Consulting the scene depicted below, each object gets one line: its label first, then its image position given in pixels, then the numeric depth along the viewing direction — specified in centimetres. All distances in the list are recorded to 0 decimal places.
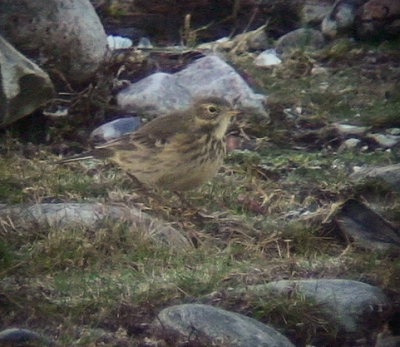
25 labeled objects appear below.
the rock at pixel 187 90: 1036
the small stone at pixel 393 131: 1031
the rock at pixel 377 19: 1181
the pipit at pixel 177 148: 878
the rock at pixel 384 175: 885
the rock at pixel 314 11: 1245
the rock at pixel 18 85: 938
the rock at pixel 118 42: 1161
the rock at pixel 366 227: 799
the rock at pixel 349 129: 1027
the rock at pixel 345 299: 688
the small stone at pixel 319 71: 1140
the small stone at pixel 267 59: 1155
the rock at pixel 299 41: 1184
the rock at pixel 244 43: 1174
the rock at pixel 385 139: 1009
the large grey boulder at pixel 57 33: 1003
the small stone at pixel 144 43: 1188
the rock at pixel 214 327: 639
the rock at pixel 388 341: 669
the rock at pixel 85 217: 785
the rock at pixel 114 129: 996
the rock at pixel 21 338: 629
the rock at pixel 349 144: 1006
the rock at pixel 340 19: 1200
